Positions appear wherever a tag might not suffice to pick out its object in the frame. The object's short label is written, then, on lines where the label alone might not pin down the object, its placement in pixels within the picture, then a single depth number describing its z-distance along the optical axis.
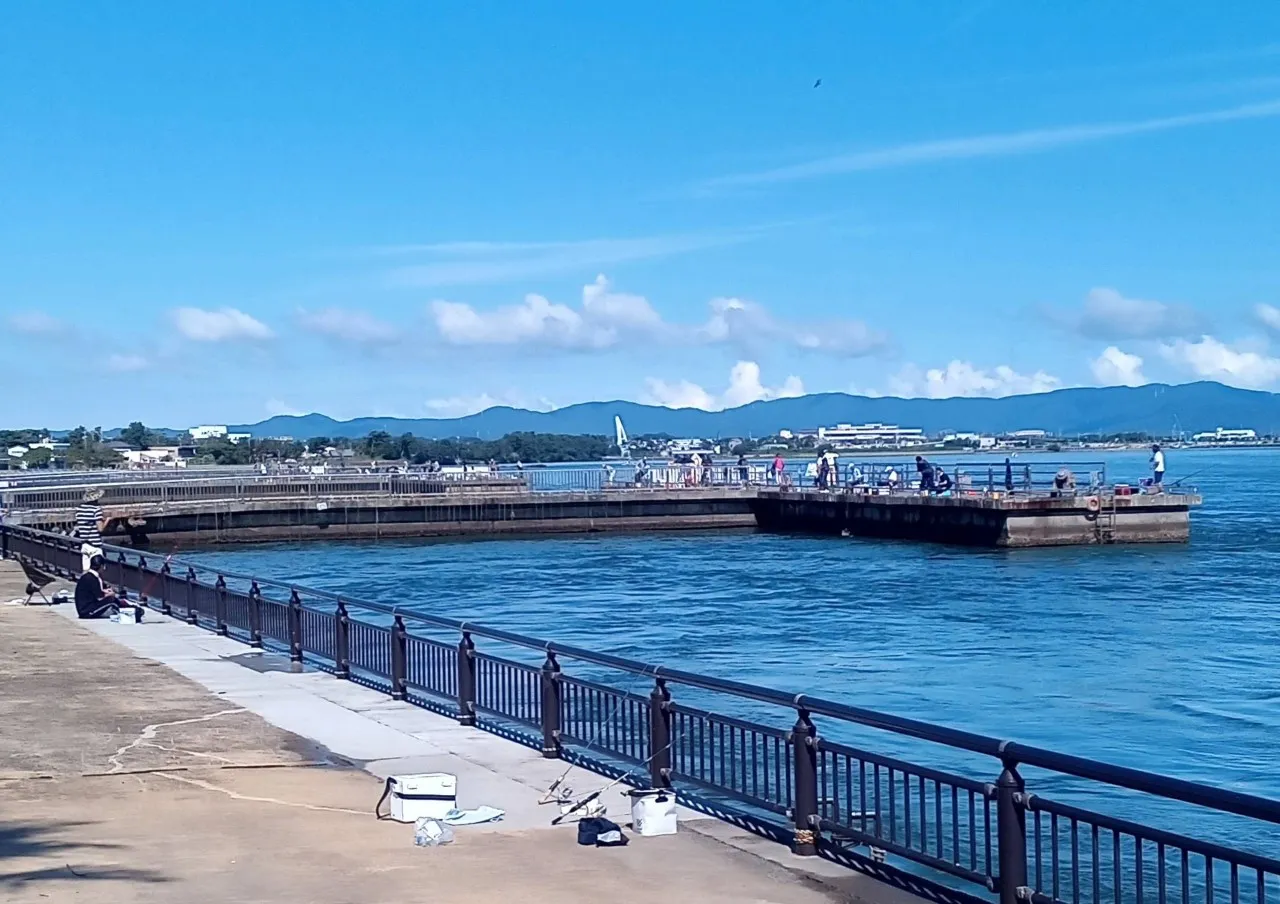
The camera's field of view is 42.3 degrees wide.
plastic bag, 10.34
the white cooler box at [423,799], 10.90
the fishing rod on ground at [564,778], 11.73
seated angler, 25.89
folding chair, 28.93
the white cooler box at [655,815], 10.64
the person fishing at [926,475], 67.81
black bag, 10.33
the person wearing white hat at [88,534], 28.45
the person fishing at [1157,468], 63.69
